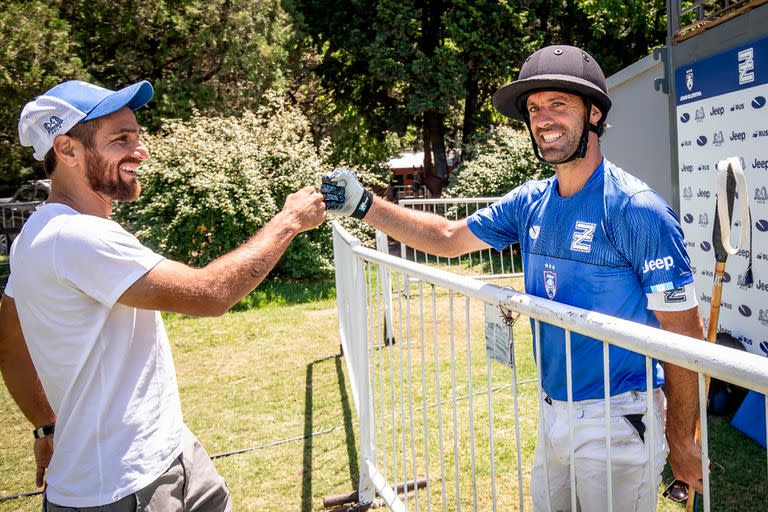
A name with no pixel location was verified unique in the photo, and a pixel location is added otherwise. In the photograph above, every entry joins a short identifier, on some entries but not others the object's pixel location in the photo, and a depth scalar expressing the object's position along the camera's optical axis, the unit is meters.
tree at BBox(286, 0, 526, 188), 18.23
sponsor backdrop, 4.30
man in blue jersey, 1.90
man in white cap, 1.88
